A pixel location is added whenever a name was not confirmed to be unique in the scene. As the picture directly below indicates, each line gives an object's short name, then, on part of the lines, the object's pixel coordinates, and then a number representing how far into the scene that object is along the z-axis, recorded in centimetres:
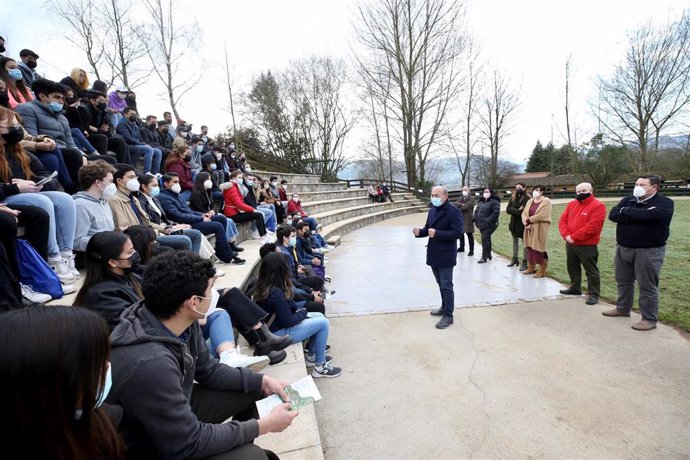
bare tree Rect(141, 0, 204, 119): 1630
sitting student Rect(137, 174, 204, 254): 456
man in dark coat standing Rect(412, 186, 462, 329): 452
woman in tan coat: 646
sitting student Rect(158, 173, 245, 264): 514
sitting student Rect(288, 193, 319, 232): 848
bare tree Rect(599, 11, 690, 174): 2470
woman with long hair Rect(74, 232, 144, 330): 214
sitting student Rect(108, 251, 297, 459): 133
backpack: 261
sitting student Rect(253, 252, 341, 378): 326
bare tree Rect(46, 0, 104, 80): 1536
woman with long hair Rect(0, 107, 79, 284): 294
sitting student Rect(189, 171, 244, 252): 595
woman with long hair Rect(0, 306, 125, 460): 88
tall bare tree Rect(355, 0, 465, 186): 2266
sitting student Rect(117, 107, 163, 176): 684
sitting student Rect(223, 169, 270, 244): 680
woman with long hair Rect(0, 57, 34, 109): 481
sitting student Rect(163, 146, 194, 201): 637
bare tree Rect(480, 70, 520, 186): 2850
